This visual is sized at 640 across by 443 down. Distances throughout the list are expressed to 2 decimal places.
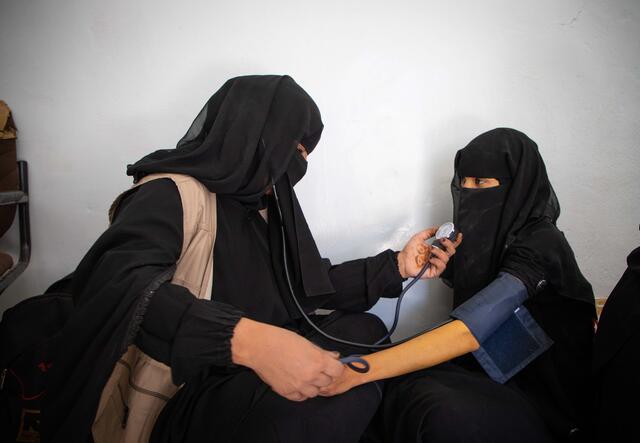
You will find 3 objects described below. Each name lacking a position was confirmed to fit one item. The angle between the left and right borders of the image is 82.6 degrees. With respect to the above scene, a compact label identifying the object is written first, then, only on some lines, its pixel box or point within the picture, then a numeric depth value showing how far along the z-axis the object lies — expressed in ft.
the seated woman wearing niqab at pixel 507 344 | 2.74
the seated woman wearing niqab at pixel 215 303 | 2.09
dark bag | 3.02
